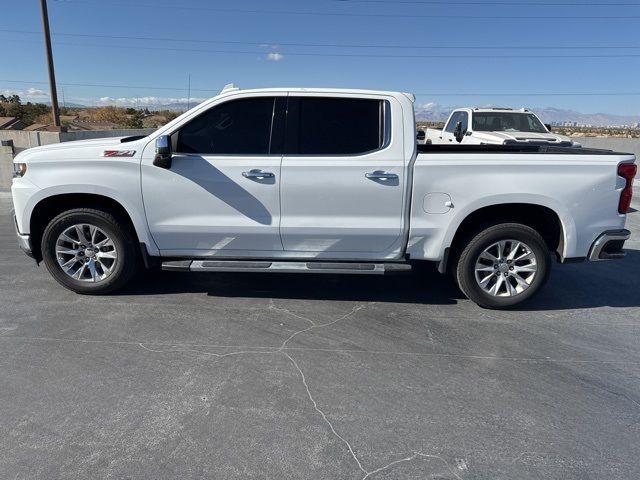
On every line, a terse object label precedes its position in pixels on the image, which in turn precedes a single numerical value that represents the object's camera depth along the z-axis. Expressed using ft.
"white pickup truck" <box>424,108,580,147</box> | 41.70
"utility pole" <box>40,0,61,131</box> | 43.11
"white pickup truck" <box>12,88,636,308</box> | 14.58
